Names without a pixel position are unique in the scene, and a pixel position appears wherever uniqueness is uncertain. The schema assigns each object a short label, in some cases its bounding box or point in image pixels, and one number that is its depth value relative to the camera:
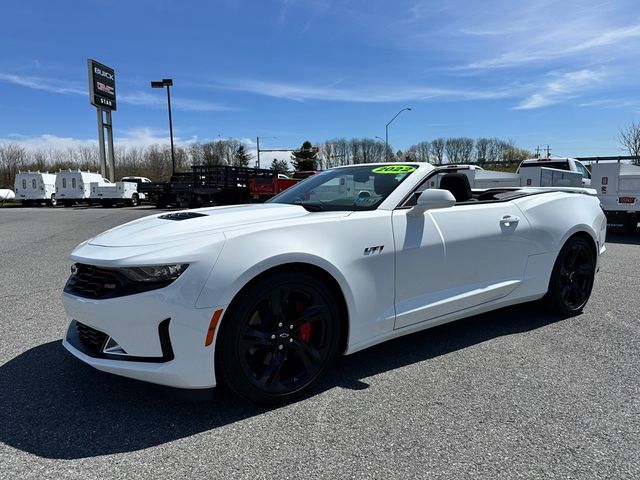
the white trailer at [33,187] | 33.41
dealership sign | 40.81
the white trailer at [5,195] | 40.32
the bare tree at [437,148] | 83.25
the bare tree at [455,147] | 82.94
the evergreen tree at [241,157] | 92.19
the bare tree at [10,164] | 59.62
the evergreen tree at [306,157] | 91.88
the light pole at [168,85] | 35.28
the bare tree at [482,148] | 82.13
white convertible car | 2.53
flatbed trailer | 22.05
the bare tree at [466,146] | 82.75
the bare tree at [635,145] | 39.34
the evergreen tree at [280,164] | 98.62
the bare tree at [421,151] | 78.50
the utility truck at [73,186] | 31.72
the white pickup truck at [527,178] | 13.09
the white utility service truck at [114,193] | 29.95
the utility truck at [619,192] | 10.78
